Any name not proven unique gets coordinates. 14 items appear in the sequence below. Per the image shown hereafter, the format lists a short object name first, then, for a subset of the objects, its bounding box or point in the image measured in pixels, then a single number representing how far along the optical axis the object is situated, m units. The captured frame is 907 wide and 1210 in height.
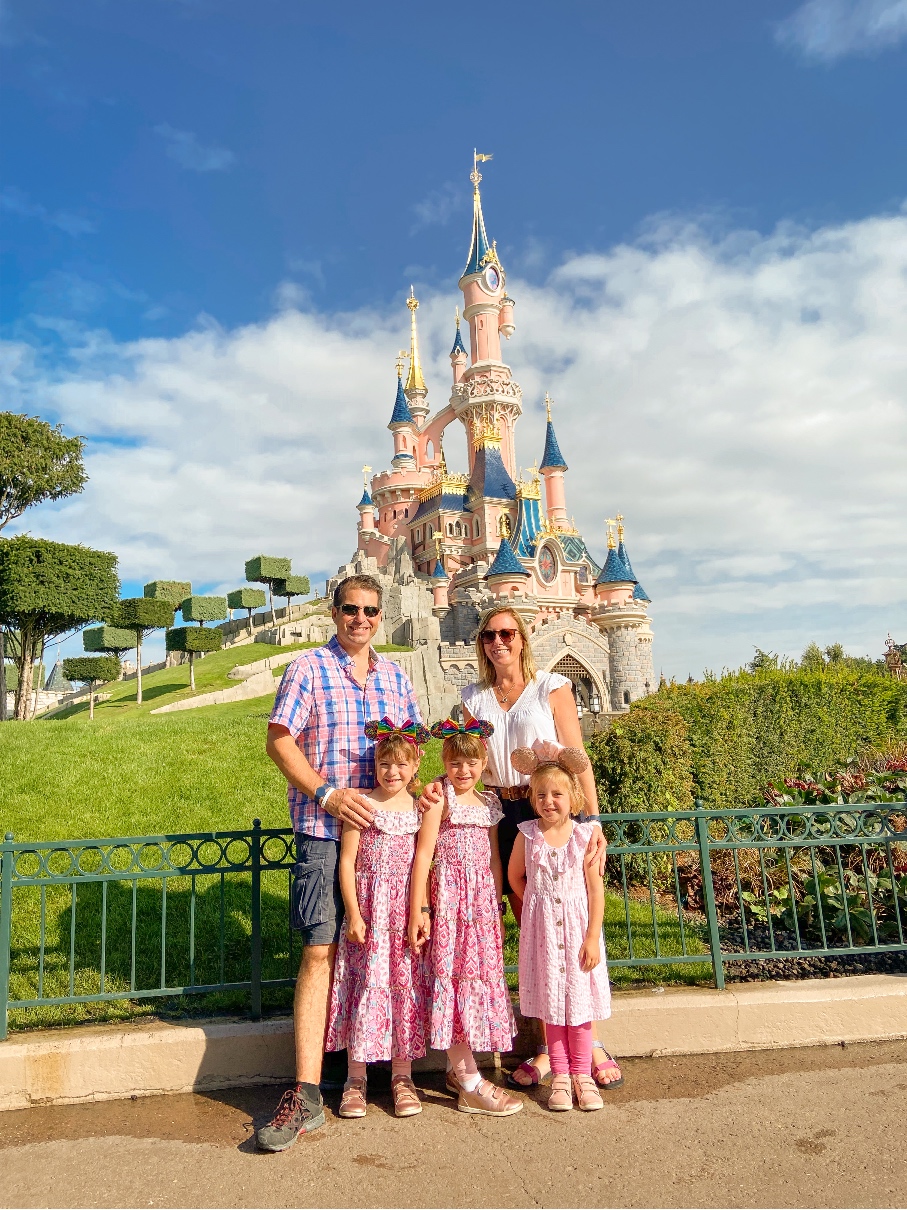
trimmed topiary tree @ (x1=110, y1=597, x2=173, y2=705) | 32.00
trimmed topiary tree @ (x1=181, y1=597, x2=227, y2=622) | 43.91
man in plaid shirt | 3.55
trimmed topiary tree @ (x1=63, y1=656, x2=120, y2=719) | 32.03
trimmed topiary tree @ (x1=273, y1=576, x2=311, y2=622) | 50.25
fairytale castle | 37.22
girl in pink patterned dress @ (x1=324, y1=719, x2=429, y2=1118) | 3.60
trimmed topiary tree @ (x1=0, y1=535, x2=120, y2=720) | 25.56
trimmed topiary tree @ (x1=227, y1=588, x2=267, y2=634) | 49.06
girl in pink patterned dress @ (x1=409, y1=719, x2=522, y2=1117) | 3.61
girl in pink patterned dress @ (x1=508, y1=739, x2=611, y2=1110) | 3.68
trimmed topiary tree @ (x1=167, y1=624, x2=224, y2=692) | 38.59
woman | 3.91
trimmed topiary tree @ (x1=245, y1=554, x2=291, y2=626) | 48.97
